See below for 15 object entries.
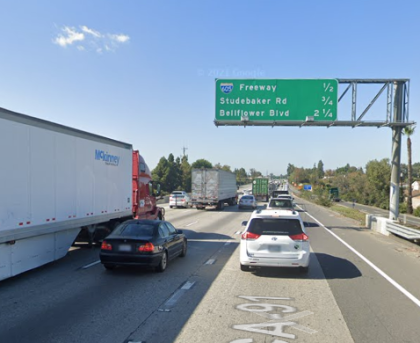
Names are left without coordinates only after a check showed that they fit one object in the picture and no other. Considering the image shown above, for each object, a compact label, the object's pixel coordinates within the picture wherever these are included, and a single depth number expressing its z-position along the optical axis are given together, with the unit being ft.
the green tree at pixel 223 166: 464.24
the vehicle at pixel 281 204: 66.28
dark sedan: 27.66
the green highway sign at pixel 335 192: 276.04
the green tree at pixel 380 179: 241.14
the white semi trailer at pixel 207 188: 109.81
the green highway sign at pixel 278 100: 62.39
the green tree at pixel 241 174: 570.21
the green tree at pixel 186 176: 273.83
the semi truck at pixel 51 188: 24.68
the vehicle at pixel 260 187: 179.73
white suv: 27.68
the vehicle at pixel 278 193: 87.33
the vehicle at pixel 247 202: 118.62
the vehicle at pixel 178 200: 118.21
